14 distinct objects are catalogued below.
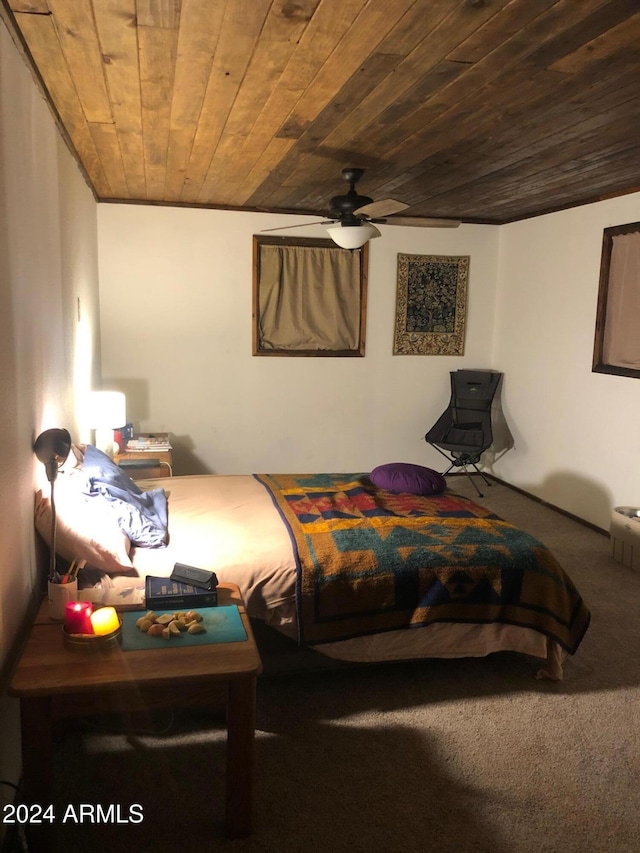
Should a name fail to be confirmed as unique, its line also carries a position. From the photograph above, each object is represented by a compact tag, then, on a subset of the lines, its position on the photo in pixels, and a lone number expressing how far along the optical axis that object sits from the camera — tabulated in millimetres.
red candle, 1906
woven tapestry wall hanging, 5719
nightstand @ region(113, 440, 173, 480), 4172
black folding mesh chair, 5590
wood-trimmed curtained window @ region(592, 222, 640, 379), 4246
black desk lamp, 2146
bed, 2533
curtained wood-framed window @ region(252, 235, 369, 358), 5438
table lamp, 3898
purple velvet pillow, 3578
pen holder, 2061
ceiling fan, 3645
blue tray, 1938
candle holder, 1873
